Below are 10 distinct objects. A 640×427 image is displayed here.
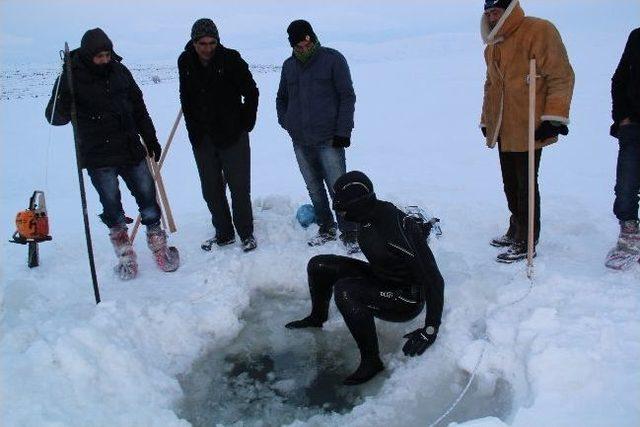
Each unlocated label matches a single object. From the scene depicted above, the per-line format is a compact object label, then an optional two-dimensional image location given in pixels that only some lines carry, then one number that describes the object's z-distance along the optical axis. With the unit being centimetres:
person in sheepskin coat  369
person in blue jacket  445
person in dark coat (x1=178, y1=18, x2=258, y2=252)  444
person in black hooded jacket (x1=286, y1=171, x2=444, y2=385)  325
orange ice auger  468
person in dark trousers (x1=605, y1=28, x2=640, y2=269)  351
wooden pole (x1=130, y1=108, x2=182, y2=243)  493
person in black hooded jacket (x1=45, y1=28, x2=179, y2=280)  399
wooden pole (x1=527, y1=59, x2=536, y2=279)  366
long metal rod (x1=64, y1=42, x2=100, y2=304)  366
